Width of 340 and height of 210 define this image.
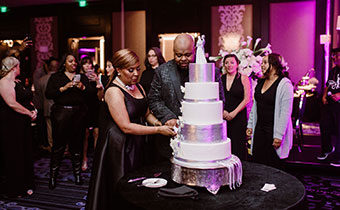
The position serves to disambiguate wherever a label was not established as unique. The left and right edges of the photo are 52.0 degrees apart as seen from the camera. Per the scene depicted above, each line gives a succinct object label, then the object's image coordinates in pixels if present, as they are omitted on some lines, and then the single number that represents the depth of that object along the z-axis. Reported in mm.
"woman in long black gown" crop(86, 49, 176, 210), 2480
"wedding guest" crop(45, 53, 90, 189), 4246
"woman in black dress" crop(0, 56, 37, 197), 3926
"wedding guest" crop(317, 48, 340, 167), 5078
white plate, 2051
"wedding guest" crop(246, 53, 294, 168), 3578
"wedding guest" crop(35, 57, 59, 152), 6071
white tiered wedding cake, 1954
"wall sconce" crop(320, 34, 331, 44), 7203
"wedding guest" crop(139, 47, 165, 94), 4762
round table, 1738
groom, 2689
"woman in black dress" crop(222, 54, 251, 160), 4211
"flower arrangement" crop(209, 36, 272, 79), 4492
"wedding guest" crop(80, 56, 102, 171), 4801
